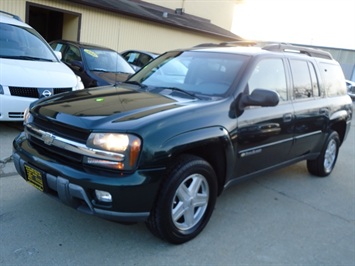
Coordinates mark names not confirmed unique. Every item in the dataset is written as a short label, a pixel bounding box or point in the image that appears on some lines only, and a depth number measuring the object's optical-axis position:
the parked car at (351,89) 13.91
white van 5.41
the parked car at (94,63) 7.98
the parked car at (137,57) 11.44
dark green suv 2.72
